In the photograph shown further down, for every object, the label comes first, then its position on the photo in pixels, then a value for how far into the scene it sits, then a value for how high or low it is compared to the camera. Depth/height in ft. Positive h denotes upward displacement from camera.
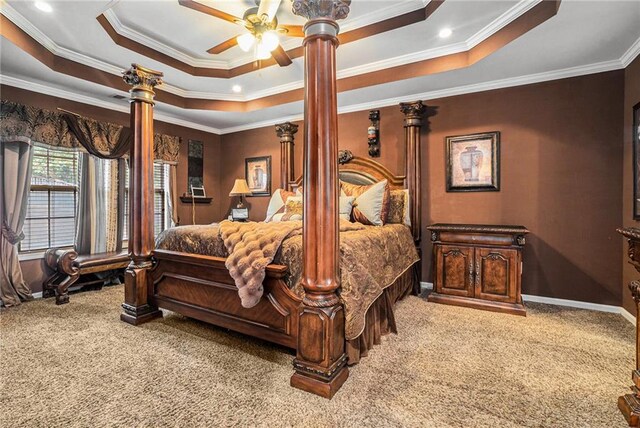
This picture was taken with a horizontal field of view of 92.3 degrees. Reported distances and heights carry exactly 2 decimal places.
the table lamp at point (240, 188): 17.08 +1.46
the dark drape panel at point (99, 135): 12.45 +3.40
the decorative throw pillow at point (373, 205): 11.48 +0.33
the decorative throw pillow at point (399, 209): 12.37 +0.19
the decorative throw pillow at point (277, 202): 13.74 +0.55
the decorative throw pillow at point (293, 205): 12.55 +0.37
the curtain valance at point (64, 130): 10.84 +3.35
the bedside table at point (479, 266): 9.97 -1.80
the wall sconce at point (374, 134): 13.80 +3.60
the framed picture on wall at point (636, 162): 8.84 +1.48
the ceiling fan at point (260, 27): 7.63 +4.96
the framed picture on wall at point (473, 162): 11.83 +2.02
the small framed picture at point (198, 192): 17.63 +1.30
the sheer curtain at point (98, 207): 13.12 +0.34
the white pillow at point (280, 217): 11.98 -0.12
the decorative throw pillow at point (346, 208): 11.69 +0.22
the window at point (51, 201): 11.98 +0.56
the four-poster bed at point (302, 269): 5.90 -1.35
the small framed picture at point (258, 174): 17.53 +2.31
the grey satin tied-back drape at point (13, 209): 10.72 +0.22
